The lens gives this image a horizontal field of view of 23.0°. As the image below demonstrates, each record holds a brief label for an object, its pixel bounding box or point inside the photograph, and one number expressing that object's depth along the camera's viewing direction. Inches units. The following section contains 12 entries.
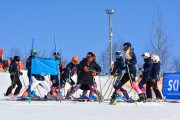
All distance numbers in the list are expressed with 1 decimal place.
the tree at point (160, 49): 1424.7
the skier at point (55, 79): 616.7
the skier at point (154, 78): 589.3
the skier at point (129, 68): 506.9
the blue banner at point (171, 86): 612.1
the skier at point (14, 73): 681.5
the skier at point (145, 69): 568.7
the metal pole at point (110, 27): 1641.2
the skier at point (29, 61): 593.6
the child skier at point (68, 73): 606.2
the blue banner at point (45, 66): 571.8
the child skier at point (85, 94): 576.8
